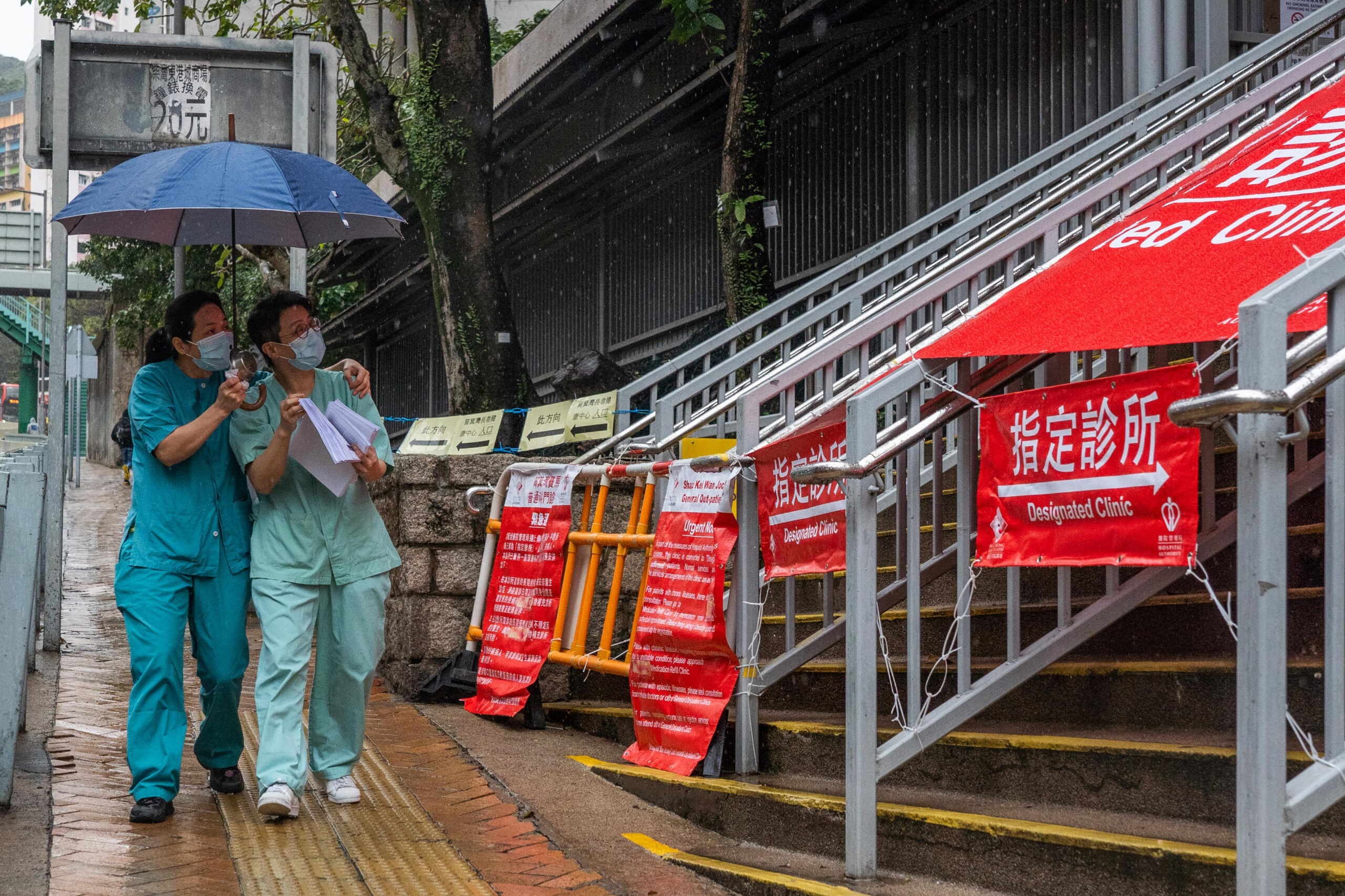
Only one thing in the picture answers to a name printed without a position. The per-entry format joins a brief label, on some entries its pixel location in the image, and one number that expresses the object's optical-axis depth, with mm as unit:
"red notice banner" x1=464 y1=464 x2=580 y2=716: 6617
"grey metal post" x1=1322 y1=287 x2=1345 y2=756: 3062
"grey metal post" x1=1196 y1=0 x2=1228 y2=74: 8156
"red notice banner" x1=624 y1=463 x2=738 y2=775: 5238
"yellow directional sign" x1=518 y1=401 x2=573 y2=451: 7582
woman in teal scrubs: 4828
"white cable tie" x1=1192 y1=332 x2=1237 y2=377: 3264
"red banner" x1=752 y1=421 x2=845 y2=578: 4707
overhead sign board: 7414
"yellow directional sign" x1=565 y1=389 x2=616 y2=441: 7230
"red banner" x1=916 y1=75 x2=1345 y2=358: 3990
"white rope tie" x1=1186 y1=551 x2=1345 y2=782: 3059
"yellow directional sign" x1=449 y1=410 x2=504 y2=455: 7629
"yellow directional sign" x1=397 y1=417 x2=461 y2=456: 8039
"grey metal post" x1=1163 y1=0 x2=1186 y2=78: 8219
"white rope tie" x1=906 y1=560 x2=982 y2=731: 4242
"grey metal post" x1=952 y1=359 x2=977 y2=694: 4340
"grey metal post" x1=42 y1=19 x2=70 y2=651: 7328
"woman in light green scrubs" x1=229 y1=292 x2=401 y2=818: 4953
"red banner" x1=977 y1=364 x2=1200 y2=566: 3488
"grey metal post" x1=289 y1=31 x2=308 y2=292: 7207
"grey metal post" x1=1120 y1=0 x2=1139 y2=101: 8328
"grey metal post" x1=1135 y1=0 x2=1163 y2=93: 8211
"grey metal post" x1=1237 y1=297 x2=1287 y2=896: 2990
